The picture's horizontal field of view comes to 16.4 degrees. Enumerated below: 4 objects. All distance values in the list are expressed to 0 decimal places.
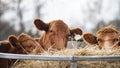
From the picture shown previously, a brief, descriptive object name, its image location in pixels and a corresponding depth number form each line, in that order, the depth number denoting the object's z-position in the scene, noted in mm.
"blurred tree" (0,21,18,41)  30084
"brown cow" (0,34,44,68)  6221
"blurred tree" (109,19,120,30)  31628
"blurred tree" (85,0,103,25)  34594
